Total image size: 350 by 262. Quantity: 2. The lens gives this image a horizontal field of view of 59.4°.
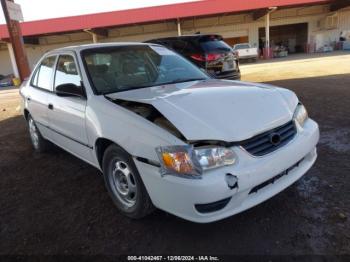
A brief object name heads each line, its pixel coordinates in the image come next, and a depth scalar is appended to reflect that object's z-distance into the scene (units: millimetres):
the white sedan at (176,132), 2297
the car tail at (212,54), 7758
